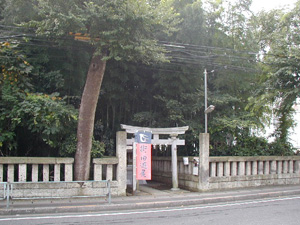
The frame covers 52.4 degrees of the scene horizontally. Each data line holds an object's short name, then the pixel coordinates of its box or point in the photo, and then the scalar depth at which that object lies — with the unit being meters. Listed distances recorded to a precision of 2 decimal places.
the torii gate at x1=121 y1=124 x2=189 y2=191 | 13.58
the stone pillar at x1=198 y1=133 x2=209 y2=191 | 12.96
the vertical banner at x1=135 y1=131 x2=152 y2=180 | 12.67
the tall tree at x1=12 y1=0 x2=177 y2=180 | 9.98
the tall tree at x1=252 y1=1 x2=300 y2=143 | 14.34
